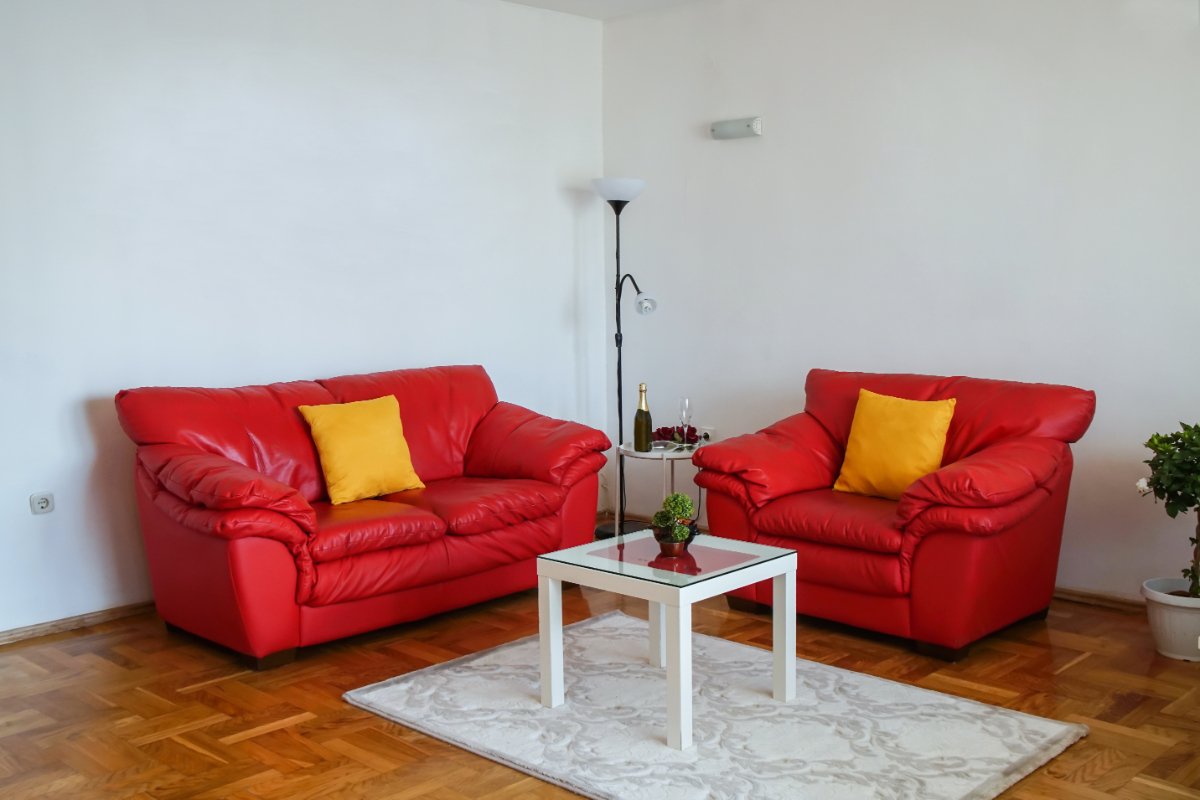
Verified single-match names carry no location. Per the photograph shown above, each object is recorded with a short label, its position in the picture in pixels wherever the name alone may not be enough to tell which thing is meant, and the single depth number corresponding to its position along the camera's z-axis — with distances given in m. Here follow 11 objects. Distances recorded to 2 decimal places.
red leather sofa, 3.91
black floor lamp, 5.70
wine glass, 5.39
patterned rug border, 2.96
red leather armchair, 3.89
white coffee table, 3.23
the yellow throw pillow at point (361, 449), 4.61
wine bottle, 5.35
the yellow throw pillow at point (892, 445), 4.40
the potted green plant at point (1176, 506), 3.85
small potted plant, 3.58
